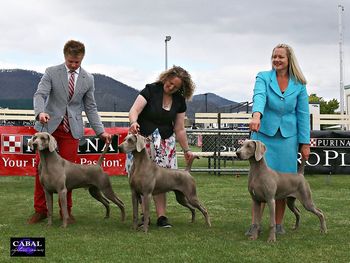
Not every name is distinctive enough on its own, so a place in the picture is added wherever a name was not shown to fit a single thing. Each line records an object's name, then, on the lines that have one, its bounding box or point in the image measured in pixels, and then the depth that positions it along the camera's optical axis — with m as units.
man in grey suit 5.64
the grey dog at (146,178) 5.21
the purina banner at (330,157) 11.20
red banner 10.16
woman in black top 5.65
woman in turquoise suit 5.13
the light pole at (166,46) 29.53
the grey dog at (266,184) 4.84
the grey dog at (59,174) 5.27
